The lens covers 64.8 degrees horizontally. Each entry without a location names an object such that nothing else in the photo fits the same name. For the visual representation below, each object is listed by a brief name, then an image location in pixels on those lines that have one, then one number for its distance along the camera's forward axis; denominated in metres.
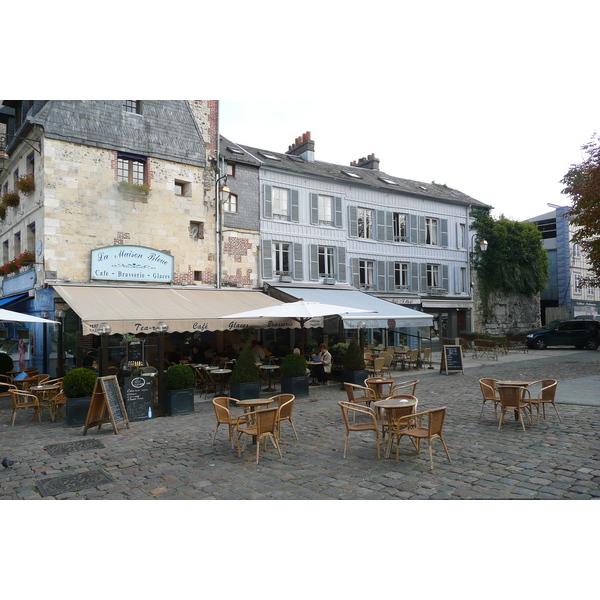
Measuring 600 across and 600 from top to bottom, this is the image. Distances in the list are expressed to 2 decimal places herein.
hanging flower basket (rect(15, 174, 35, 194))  13.77
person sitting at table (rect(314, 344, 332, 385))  13.09
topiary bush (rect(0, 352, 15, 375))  12.92
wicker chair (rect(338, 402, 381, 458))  6.19
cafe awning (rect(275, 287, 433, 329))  13.65
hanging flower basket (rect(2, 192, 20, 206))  15.23
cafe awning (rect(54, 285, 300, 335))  10.76
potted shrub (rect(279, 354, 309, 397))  11.25
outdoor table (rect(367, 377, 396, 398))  8.72
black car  24.84
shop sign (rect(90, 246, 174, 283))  13.88
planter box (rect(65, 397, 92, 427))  8.59
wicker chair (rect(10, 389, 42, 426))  8.81
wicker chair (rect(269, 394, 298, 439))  6.62
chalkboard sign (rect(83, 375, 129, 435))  7.95
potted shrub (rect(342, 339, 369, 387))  12.19
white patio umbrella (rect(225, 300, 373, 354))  10.87
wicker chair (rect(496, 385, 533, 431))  7.51
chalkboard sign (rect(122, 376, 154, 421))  9.09
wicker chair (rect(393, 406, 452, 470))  5.71
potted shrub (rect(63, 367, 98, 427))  8.60
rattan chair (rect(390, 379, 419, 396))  8.05
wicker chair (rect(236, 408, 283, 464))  6.20
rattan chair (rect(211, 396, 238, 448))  6.67
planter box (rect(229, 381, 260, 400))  9.94
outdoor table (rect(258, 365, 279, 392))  12.10
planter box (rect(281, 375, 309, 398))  11.23
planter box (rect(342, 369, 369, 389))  12.15
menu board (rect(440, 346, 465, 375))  14.96
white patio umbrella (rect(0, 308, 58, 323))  9.50
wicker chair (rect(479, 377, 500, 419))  8.06
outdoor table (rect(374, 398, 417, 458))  6.22
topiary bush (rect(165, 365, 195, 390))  9.67
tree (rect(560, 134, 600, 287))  16.48
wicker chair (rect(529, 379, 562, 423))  7.87
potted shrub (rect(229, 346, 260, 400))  9.95
